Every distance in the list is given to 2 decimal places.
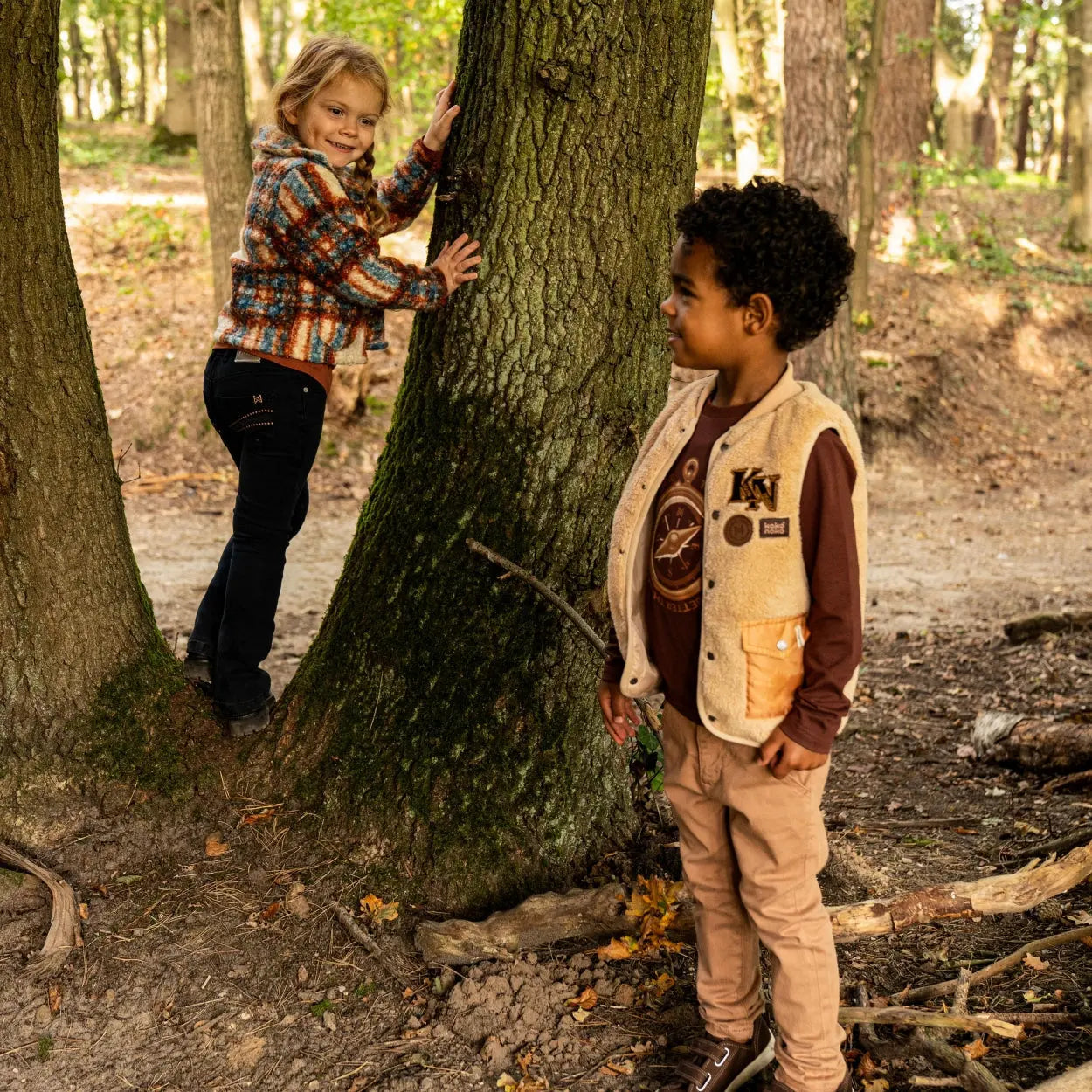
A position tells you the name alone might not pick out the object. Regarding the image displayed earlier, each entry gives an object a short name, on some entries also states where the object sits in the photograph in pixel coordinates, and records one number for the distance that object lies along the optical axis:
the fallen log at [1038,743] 4.16
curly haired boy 2.19
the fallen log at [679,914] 2.88
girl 3.06
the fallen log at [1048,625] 5.78
